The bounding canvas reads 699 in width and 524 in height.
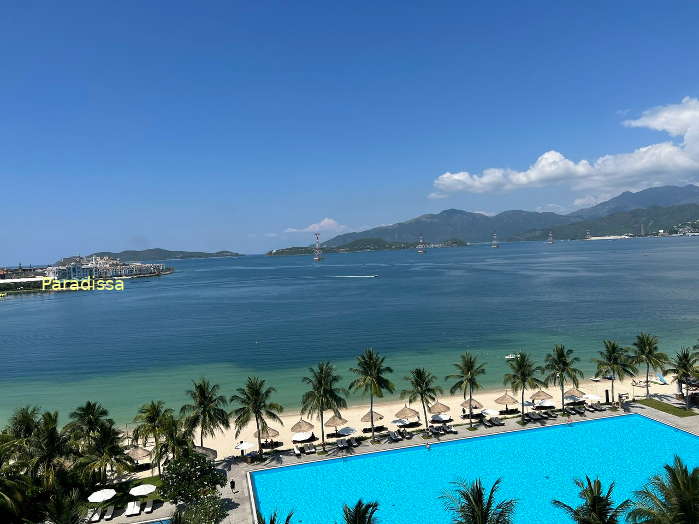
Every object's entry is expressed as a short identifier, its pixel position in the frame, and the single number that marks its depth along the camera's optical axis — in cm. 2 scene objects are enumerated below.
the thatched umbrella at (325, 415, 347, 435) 3550
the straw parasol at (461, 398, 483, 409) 3888
